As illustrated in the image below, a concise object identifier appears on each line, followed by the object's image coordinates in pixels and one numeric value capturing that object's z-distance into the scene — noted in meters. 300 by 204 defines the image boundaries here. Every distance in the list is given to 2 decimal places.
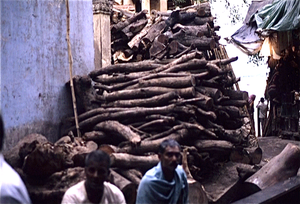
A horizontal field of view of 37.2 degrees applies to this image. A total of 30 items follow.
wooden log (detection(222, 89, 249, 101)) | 9.28
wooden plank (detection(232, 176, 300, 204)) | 6.68
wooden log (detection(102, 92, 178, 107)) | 7.45
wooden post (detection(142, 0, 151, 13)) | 19.30
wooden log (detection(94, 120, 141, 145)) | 6.92
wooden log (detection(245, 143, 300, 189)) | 7.98
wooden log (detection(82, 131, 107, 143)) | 7.55
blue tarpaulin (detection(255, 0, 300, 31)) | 11.93
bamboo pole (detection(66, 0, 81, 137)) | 7.76
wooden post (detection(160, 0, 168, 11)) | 19.44
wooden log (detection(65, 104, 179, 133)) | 7.39
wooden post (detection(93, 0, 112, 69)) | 11.89
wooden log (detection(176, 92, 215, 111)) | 7.45
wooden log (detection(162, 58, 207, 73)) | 8.10
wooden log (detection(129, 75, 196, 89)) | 7.66
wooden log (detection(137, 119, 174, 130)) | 7.21
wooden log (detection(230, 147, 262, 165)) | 8.76
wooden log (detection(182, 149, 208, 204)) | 6.39
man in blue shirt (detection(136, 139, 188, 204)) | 4.62
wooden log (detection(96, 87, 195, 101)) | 7.57
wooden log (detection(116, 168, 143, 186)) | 6.14
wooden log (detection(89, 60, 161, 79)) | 8.48
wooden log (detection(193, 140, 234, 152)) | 7.66
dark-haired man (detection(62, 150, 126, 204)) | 3.92
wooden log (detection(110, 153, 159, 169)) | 6.17
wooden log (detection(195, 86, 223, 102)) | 8.02
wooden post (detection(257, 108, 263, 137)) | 18.15
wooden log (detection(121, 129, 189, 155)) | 6.84
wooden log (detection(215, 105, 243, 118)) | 8.89
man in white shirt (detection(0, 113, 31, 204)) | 2.97
